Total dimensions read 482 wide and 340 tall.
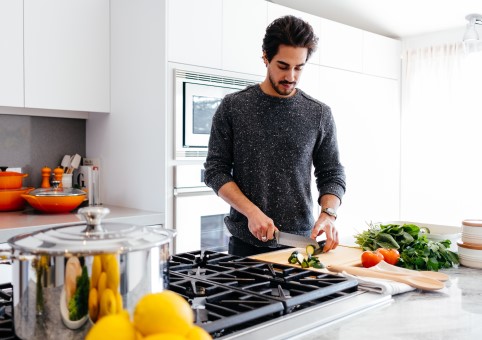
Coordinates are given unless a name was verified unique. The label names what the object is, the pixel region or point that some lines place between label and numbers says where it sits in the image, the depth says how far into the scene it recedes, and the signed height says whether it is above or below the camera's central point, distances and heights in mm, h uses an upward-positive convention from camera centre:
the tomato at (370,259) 1474 -285
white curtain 4000 +191
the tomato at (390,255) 1531 -285
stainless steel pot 789 -186
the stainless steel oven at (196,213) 2727 -305
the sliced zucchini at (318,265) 1438 -297
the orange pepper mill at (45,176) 2902 -111
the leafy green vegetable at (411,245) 1545 -272
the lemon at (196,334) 683 -234
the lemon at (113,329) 673 -226
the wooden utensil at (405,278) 1271 -300
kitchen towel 1208 -302
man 1853 +43
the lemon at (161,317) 686 -213
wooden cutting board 1531 -304
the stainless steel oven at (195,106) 2723 +279
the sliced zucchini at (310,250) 1561 -276
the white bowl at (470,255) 1573 -291
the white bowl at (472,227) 1598 -208
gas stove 944 -289
